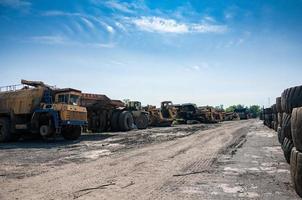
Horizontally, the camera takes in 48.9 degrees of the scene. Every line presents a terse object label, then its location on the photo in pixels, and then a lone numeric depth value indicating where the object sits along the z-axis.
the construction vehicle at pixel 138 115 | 26.86
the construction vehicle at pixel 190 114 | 40.56
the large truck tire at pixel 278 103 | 11.92
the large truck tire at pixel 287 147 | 7.44
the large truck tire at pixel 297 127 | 5.12
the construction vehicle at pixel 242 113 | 68.26
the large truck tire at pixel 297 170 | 5.05
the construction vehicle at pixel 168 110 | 35.41
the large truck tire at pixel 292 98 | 7.21
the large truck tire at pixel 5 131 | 16.94
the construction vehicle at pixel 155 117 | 32.54
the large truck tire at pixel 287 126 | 7.63
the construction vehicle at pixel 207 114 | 40.86
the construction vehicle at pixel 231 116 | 57.29
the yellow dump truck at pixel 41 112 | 15.95
